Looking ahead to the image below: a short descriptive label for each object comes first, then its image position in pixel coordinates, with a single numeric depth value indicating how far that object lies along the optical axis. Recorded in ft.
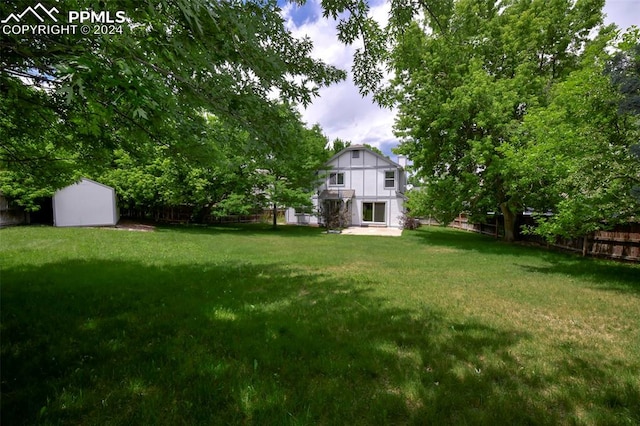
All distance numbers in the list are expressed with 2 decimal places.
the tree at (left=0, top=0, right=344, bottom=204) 6.28
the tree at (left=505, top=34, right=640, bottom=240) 19.57
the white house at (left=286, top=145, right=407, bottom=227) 77.71
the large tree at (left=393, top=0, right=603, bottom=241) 41.63
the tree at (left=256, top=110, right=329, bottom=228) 63.57
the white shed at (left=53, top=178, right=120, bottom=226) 54.70
